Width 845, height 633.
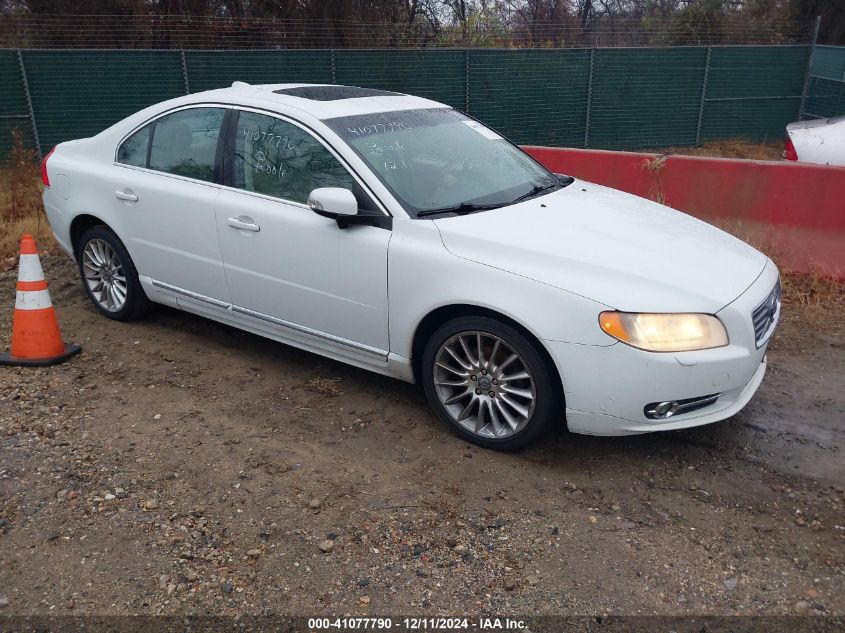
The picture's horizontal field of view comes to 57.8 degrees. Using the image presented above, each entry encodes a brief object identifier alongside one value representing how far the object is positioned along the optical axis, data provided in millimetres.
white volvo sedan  3498
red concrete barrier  6016
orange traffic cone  4887
